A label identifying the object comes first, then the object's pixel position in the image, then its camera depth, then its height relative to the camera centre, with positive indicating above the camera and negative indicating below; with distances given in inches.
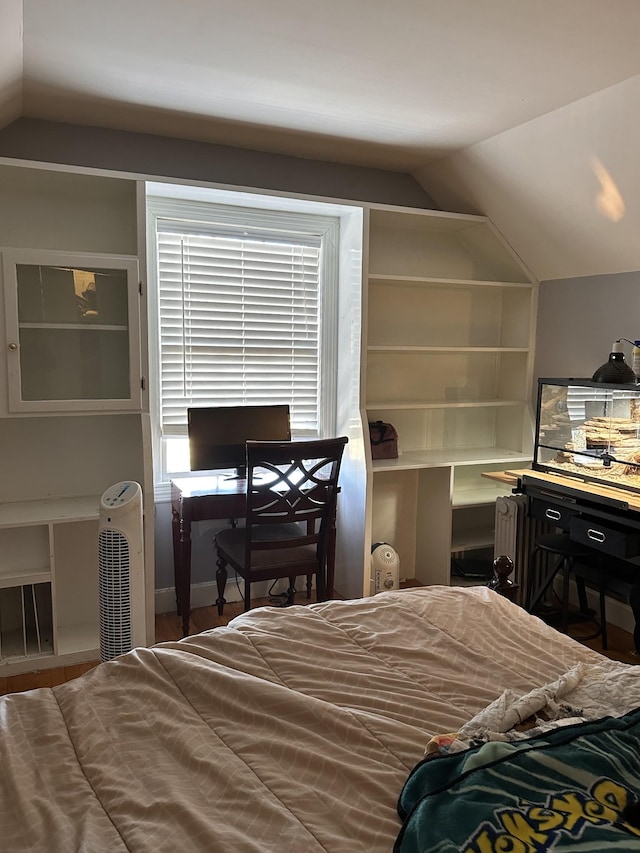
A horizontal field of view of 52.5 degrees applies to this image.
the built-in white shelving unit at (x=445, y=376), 146.4 -2.7
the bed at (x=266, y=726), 41.5 -28.9
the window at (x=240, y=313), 131.7 +10.5
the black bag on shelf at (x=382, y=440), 140.0 -16.5
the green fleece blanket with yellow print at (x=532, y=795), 37.1 -26.6
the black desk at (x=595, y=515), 106.3 -26.3
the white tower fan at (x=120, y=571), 95.1 -31.0
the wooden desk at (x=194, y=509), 118.4 -27.2
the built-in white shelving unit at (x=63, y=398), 106.7 -6.4
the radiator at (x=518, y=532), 133.3 -34.5
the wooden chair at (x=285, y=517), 112.3 -27.7
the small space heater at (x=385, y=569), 139.6 -44.1
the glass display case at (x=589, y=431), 115.2 -12.3
